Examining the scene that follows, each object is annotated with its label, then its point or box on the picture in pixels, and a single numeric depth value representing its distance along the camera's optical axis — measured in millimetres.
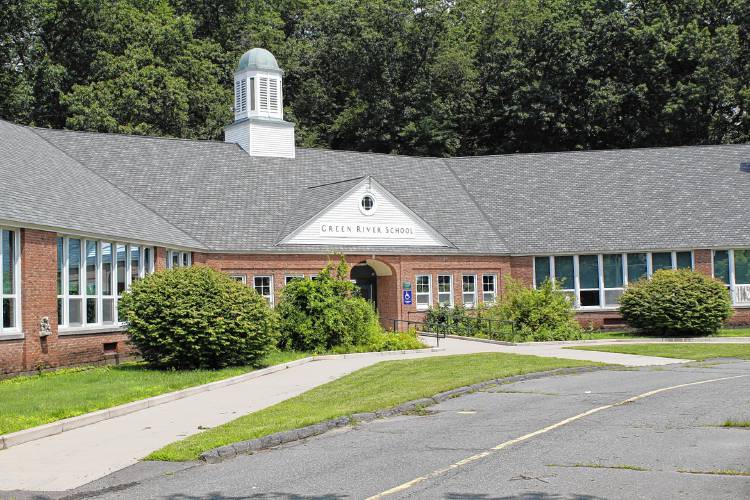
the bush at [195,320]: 21000
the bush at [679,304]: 32406
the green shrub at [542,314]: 31844
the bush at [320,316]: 26688
